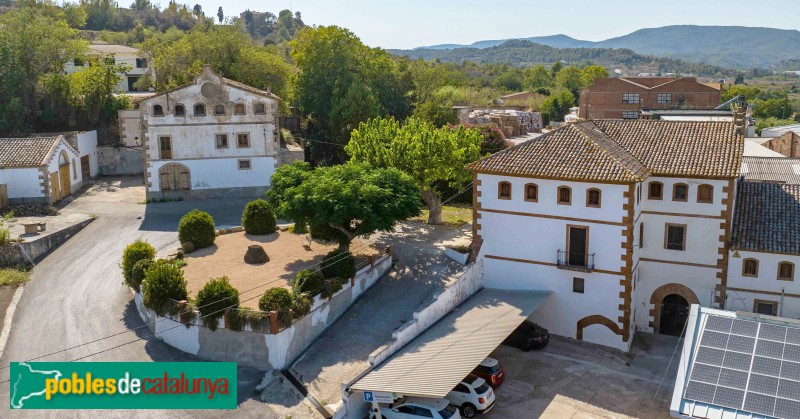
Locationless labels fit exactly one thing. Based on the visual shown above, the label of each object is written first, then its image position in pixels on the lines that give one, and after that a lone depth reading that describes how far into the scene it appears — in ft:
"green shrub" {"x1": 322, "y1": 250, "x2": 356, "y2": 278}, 105.29
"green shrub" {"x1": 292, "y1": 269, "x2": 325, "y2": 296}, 97.50
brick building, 305.53
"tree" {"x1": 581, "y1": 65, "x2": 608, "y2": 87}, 483.96
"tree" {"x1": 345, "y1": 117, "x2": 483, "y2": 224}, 133.80
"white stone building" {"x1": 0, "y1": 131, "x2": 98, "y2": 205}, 150.00
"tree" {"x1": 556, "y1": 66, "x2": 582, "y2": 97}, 500.74
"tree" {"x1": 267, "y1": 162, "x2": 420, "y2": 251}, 106.63
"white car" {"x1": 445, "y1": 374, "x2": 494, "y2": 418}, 82.79
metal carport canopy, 77.97
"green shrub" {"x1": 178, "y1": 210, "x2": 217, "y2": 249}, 125.70
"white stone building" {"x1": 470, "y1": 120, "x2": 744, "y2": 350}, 103.24
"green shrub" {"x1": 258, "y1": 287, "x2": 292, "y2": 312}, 91.15
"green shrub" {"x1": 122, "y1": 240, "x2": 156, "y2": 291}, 111.04
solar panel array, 73.51
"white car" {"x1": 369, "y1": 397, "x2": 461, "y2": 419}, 77.82
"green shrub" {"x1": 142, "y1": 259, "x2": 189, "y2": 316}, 97.25
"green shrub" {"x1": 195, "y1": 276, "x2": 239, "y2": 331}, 92.58
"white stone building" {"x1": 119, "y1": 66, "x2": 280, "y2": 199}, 162.91
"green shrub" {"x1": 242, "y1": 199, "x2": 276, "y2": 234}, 135.85
